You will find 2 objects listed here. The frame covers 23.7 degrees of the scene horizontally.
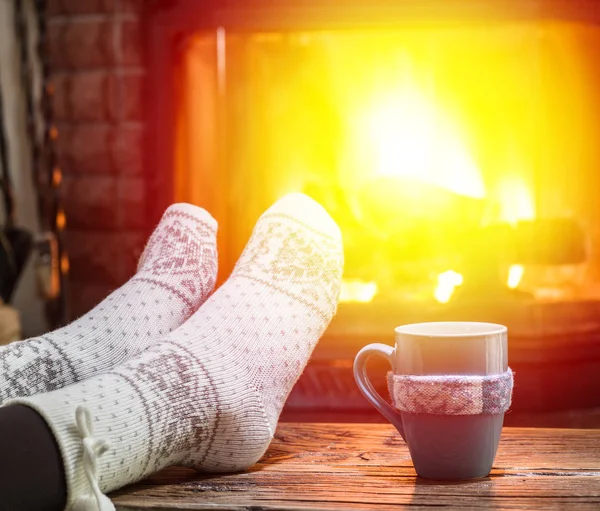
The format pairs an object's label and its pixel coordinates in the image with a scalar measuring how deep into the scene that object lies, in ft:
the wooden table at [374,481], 3.44
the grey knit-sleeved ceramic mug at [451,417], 3.51
